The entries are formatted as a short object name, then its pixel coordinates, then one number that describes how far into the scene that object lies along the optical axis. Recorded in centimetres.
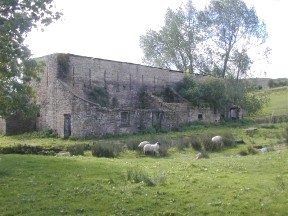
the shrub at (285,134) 2388
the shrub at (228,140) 2204
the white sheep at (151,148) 1948
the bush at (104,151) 1880
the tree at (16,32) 1080
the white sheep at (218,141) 2121
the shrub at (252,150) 1872
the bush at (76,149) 1936
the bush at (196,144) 2126
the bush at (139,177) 1061
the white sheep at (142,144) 2070
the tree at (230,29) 4904
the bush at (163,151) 1913
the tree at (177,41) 5206
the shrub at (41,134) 3016
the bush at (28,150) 2022
